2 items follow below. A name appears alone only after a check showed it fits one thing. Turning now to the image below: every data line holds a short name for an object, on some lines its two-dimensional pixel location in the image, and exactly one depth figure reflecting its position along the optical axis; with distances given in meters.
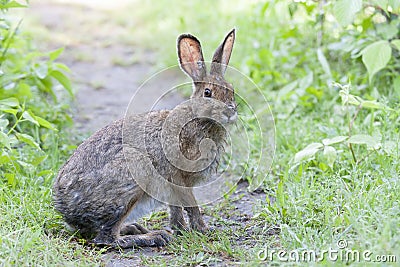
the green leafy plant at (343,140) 8.52
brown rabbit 7.90
